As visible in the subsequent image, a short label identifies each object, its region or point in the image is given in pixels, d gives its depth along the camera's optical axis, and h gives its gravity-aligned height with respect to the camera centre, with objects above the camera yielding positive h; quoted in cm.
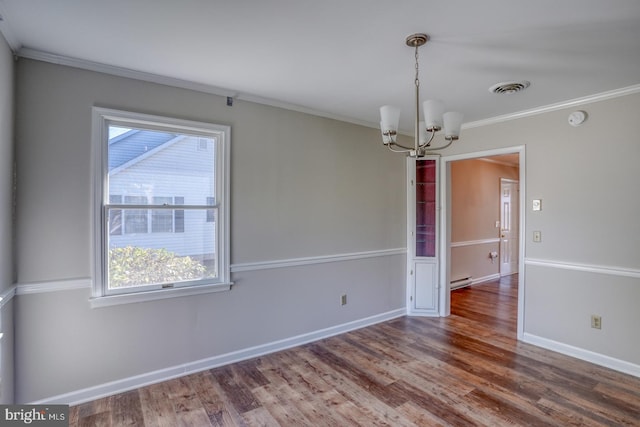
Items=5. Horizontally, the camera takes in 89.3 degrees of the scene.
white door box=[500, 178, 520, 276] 668 -25
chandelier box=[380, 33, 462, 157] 202 +61
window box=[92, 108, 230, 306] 249 +5
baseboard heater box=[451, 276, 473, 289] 565 -122
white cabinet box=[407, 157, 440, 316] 438 -31
